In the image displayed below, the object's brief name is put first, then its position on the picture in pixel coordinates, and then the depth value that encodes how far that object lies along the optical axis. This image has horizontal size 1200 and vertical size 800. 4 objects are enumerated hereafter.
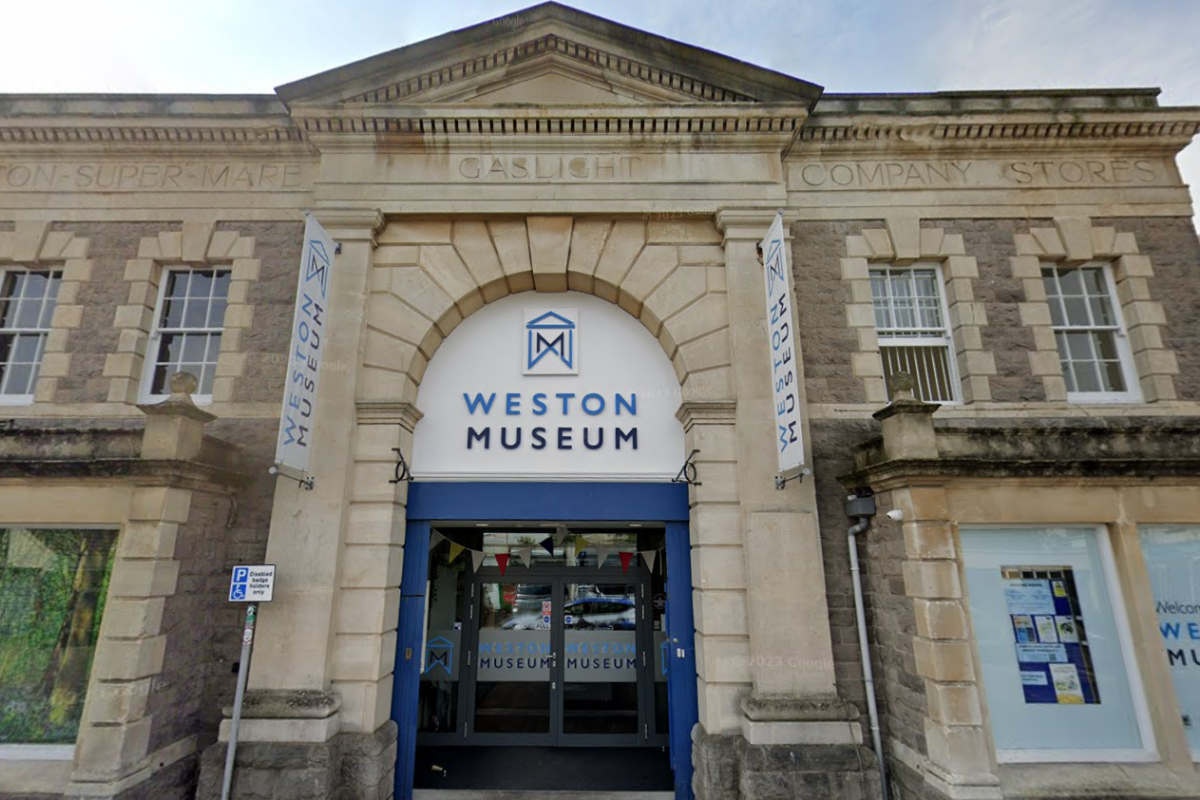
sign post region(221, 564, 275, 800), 5.77
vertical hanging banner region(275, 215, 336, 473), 6.25
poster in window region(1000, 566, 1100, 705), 5.74
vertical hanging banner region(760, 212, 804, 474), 6.32
